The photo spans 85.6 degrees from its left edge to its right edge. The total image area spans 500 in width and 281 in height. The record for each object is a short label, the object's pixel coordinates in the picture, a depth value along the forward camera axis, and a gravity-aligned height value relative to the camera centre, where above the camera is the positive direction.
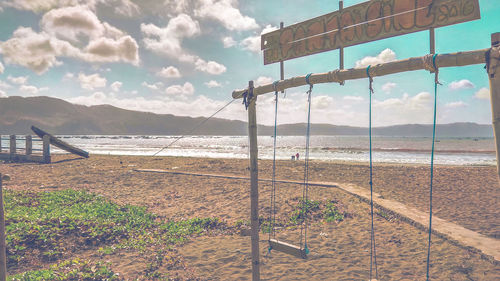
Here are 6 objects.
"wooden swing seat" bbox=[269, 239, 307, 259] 4.72 -2.02
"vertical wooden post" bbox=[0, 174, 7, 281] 3.78 -1.59
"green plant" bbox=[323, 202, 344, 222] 8.47 -2.53
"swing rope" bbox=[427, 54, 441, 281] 3.54 +0.80
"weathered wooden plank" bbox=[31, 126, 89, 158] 22.70 -0.52
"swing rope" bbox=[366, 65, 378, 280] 4.14 -2.47
